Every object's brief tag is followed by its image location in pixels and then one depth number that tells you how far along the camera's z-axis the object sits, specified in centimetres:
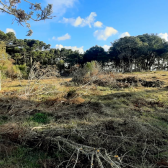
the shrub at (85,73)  1458
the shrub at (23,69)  2270
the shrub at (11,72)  1907
